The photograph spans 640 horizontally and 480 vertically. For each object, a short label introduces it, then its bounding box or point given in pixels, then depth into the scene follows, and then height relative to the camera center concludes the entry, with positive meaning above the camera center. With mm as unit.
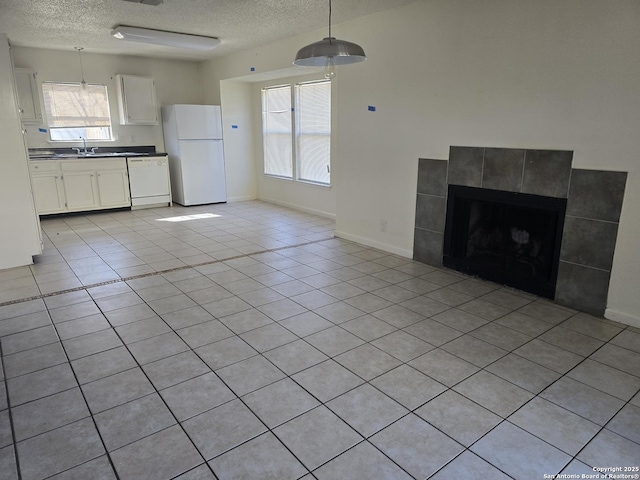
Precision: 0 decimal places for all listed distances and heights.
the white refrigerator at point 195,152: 7043 -296
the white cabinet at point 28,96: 6059 +543
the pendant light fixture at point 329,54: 2746 +512
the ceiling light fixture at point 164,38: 4910 +1152
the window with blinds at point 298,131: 6195 +41
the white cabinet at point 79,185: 6145 -747
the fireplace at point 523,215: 3018 -682
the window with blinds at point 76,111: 6559 +357
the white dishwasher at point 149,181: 6879 -761
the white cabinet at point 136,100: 6906 +554
